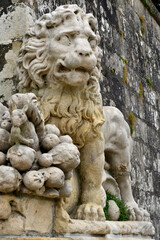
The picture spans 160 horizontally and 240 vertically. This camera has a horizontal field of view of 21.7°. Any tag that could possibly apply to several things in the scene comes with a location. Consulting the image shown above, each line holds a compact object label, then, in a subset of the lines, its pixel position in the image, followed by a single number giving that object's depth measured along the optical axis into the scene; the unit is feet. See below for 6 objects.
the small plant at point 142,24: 19.43
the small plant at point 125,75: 16.28
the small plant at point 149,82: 19.11
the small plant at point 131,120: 16.29
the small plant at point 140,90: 17.79
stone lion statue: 7.44
